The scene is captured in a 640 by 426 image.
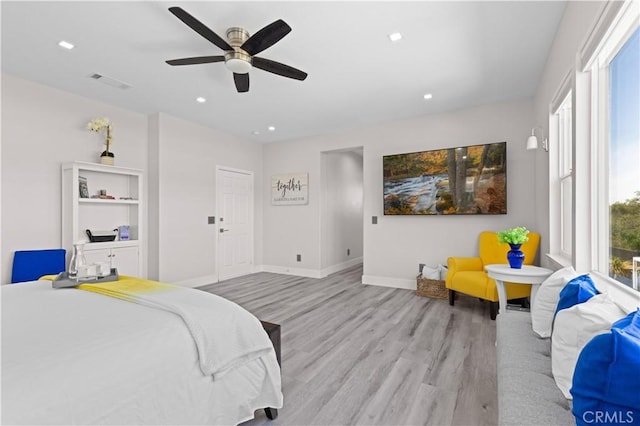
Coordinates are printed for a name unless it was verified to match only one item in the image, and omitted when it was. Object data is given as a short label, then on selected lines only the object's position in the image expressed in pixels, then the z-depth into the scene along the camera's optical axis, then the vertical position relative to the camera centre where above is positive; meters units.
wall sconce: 2.90 +0.68
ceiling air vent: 3.16 +1.44
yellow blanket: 1.31 -0.52
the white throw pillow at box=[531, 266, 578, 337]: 1.59 -0.49
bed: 0.89 -0.53
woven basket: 3.90 -1.01
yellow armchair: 3.16 -0.71
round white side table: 2.59 -0.56
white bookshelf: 3.41 +0.02
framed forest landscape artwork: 3.89 +0.44
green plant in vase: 2.75 -0.27
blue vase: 2.79 -0.41
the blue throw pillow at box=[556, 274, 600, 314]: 1.28 -0.35
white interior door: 5.26 -0.17
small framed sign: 5.58 +0.45
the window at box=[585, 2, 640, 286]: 1.44 +0.35
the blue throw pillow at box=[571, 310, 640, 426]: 0.71 -0.42
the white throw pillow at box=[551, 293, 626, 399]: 1.02 -0.41
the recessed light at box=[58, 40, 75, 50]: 2.56 +1.45
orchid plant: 3.65 +1.07
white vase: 3.74 +0.66
